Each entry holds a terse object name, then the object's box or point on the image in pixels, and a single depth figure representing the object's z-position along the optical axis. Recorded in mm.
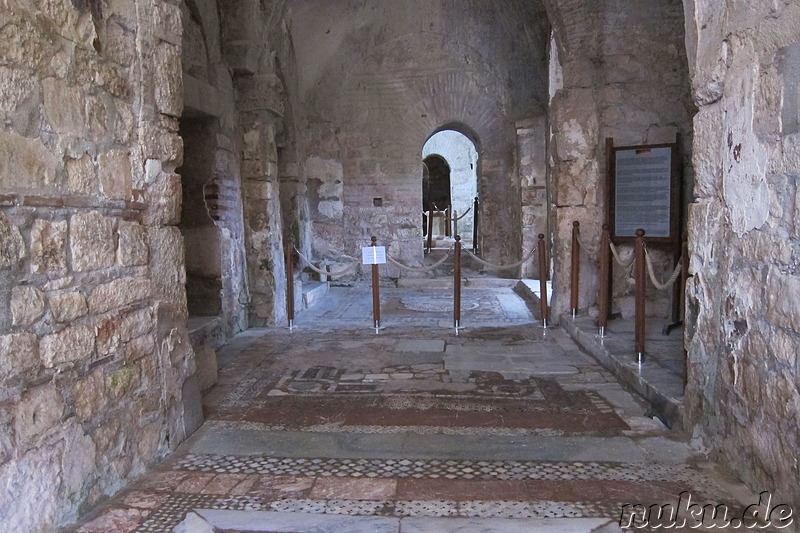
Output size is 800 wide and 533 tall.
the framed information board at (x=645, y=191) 5266
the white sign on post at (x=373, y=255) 6455
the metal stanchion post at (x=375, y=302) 6426
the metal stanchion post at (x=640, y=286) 4211
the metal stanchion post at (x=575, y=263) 6086
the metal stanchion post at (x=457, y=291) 6341
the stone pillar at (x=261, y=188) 6527
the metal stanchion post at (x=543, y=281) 6147
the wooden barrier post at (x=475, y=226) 12009
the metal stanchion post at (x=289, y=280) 6605
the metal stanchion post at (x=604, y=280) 5219
